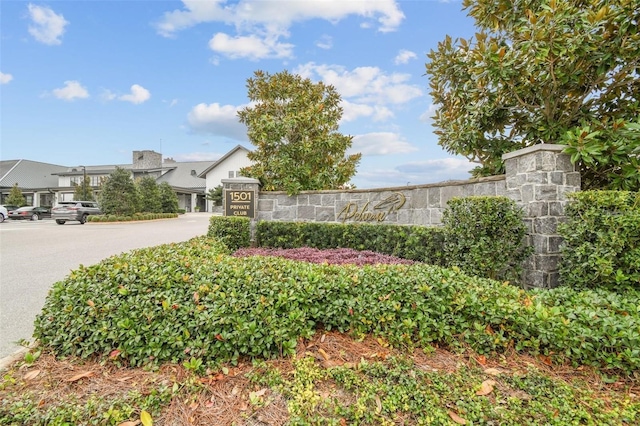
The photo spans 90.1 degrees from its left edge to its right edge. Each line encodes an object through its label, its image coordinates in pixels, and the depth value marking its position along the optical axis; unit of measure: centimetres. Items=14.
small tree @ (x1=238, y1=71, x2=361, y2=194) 839
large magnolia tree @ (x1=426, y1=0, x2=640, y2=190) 391
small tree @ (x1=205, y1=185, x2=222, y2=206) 3118
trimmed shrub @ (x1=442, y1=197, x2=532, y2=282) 397
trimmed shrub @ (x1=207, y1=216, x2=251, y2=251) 652
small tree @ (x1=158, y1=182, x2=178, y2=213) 2661
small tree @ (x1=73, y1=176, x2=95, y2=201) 3028
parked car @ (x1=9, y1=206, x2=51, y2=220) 2464
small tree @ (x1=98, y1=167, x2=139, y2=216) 2052
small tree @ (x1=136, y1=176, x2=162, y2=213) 2405
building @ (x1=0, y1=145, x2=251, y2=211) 3744
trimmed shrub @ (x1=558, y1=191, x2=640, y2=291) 326
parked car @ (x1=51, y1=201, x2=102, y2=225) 1942
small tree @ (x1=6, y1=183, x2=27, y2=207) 3225
